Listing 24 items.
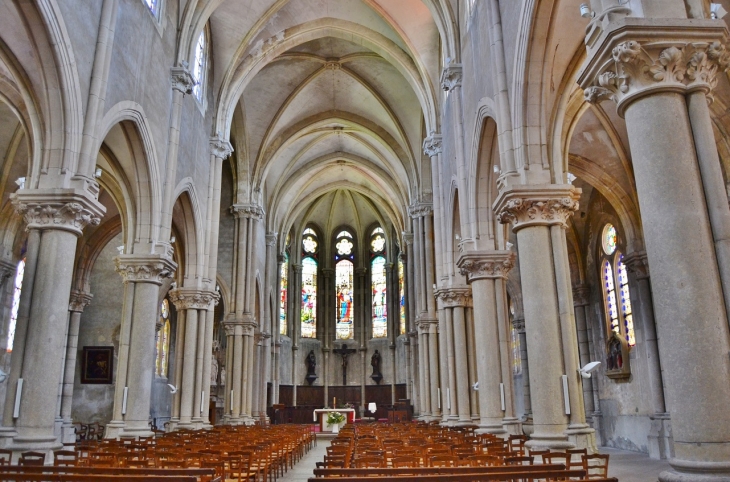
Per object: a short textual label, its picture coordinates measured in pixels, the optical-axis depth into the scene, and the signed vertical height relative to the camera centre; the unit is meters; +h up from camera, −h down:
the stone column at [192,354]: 21.66 +2.22
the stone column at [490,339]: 15.54 +1.82
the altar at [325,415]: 33.63 +0.02
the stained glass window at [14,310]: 23.44 +4.05
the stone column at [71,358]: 24.27 +2.53
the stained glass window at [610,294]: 23.26 +4.32
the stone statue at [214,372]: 35.64 +2.52
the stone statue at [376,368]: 45.72 +3.36
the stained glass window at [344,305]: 48.50 +8.47
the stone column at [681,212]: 5.74 +1.95
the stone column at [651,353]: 18.39 +1.75
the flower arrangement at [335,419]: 31.70 -0.17
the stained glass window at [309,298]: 48.00 +8.98
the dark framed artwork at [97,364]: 29.91 +2.58
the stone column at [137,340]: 16.27 +2.05
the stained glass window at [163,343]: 32.28 +3.85
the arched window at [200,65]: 22.16 +12.61
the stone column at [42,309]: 11.42 +2.06
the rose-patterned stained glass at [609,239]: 23.50 +6.41
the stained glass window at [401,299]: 44.19 +8.15
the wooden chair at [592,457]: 7.72 -0.57
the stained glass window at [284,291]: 44.64 +8.83
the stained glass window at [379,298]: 47.88 +8.85
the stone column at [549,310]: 10.94 +1.82
